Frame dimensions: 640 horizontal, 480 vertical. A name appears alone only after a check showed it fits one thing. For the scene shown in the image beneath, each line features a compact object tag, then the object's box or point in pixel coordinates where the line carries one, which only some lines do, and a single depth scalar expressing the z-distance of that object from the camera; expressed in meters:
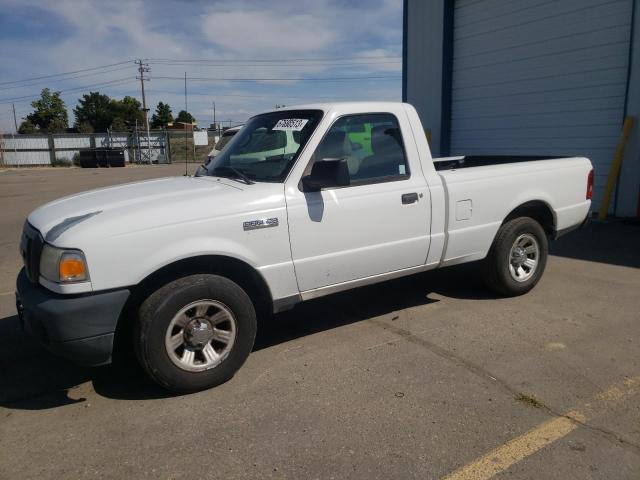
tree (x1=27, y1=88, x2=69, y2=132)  71.25
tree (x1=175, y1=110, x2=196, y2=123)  94.55
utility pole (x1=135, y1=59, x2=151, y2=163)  64.53
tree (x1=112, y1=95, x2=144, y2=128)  81.94
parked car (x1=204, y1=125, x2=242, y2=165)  8.62
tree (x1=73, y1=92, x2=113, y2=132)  82.62
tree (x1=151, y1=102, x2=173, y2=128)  88.55
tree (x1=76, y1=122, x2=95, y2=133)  70.71
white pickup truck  3.25
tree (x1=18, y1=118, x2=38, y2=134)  68.00
